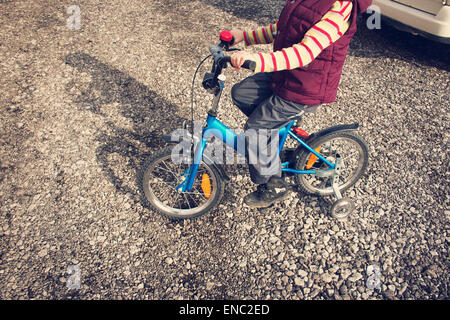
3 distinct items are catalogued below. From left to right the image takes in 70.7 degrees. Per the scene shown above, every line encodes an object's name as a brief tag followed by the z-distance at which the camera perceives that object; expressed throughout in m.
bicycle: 2.73
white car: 4.52
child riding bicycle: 2.16
